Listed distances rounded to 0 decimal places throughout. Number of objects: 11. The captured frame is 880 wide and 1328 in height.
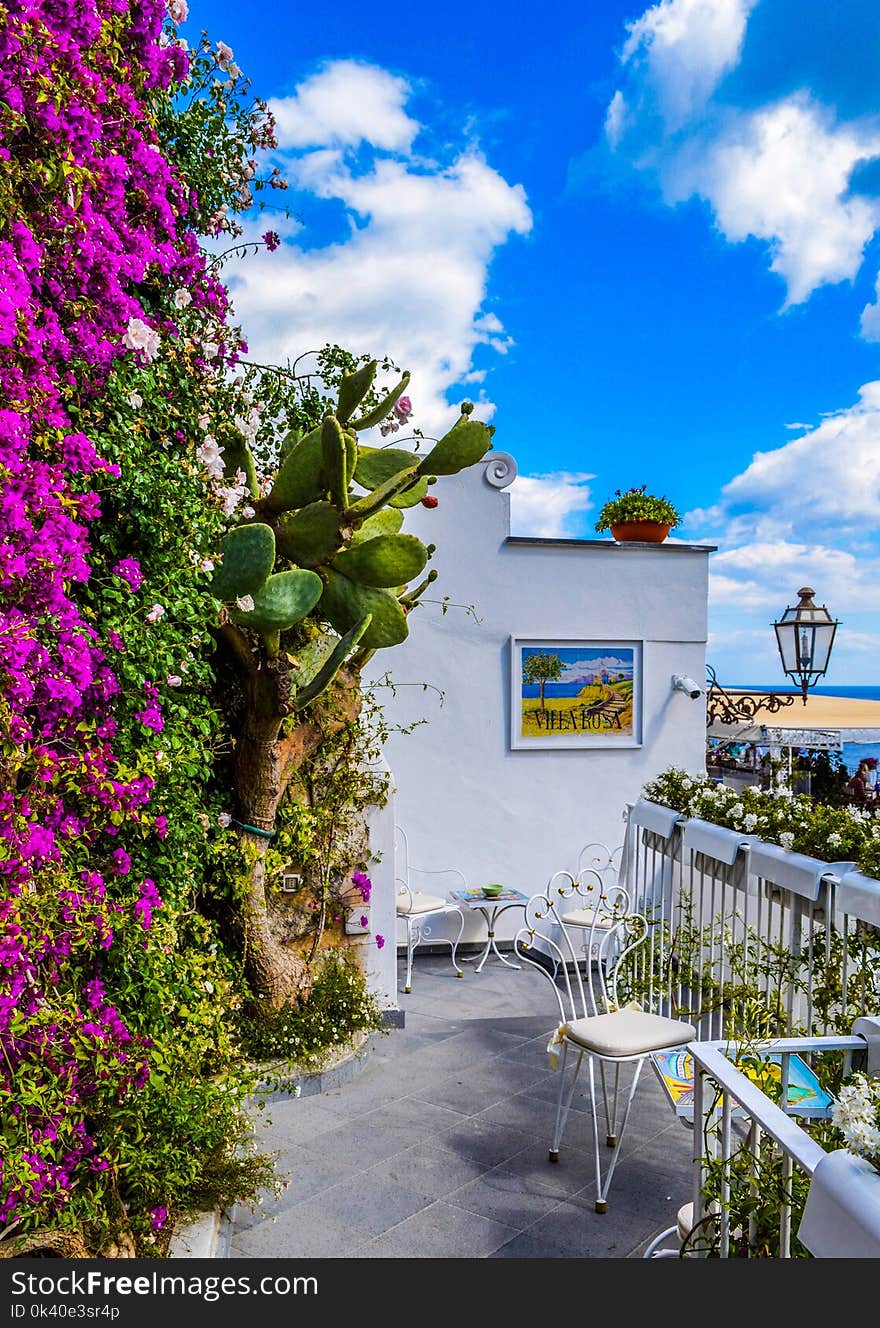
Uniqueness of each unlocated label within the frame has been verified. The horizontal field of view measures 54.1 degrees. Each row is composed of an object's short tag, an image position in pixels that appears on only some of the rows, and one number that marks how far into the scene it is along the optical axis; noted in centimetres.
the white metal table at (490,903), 641
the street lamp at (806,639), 712
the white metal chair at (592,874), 674
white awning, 879
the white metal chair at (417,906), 611
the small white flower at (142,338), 262
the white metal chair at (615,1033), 316
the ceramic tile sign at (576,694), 693
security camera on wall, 710
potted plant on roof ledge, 719
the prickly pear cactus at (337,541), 343
